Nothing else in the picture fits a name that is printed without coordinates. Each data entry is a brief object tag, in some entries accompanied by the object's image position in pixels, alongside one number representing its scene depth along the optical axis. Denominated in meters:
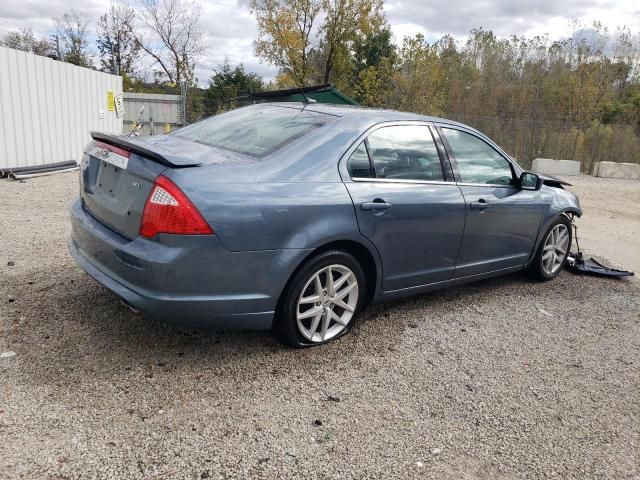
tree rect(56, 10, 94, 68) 32.22
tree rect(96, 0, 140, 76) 37.25
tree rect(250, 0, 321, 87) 27.33
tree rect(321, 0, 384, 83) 27.64
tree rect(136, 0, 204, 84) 37.88
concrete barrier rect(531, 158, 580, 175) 19.27
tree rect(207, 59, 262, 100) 22.22
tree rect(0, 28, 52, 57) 33.38
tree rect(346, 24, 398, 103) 26.88
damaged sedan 2.83
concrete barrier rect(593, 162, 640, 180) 19.16
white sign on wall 14.21
